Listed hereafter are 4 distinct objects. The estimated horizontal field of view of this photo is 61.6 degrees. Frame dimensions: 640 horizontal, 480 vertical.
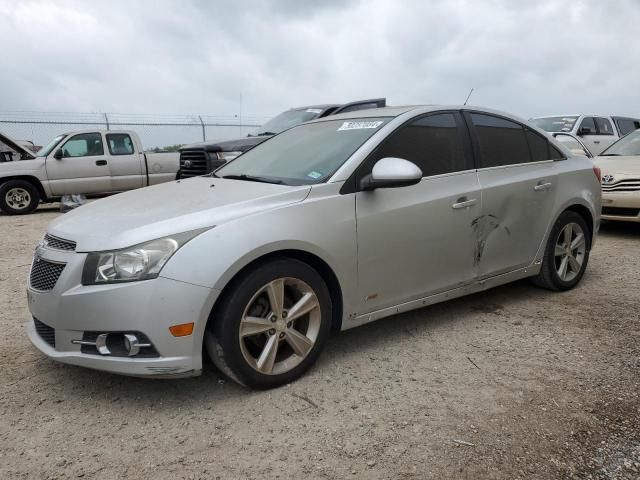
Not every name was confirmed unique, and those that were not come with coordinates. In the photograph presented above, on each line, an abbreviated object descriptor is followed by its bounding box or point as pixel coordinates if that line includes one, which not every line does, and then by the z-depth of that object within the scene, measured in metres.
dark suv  8.68
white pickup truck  10.75
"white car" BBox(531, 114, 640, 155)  13.17
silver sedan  2.62
